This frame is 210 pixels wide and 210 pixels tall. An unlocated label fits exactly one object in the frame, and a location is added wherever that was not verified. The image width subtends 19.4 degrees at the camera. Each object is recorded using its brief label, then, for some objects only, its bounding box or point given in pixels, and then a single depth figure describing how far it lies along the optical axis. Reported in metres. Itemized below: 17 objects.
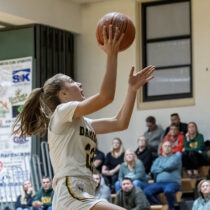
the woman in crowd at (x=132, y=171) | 11.38
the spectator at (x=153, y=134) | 12.77
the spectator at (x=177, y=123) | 12.61
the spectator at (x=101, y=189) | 10.87
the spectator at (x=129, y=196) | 10.24
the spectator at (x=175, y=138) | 12.04
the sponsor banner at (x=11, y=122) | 12.78
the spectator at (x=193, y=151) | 11.66
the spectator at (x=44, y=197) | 11.06
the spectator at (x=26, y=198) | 11.52
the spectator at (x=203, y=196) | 9.70
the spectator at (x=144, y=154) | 12.09
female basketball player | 4.02
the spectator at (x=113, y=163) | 12.16
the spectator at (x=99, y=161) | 12.66
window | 13.59
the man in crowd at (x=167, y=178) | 10.93
